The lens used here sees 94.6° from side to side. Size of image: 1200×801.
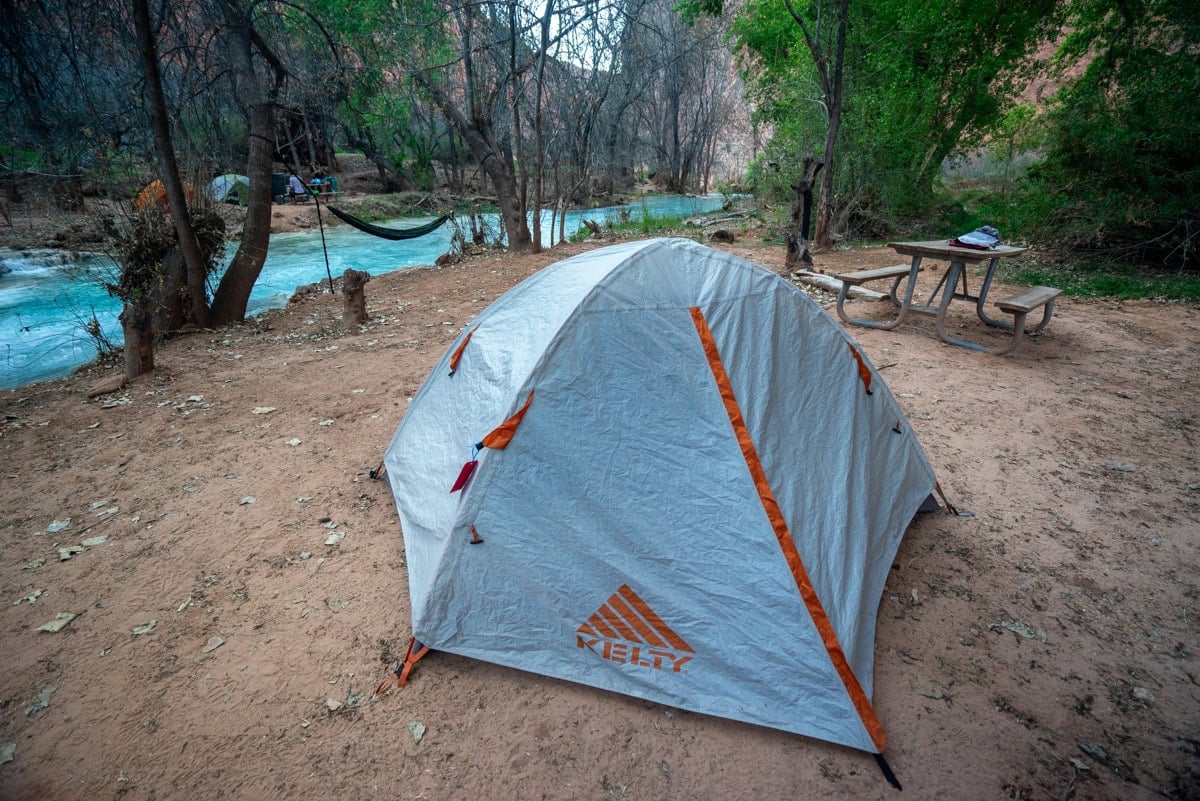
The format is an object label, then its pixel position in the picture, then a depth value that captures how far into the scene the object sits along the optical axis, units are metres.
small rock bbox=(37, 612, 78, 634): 2.30
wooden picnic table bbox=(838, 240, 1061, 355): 4.82
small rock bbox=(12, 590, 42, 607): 2.44
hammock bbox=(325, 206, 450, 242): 7.86
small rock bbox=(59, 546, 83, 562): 2.72
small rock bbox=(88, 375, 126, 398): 4.57
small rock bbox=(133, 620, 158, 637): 2.28
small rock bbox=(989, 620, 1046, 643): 2.18
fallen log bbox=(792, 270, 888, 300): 6.20
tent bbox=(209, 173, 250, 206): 16.06
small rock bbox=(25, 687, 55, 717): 1.97
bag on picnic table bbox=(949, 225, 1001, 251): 4.98
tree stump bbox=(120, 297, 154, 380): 4.68
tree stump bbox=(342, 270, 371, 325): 6.29
